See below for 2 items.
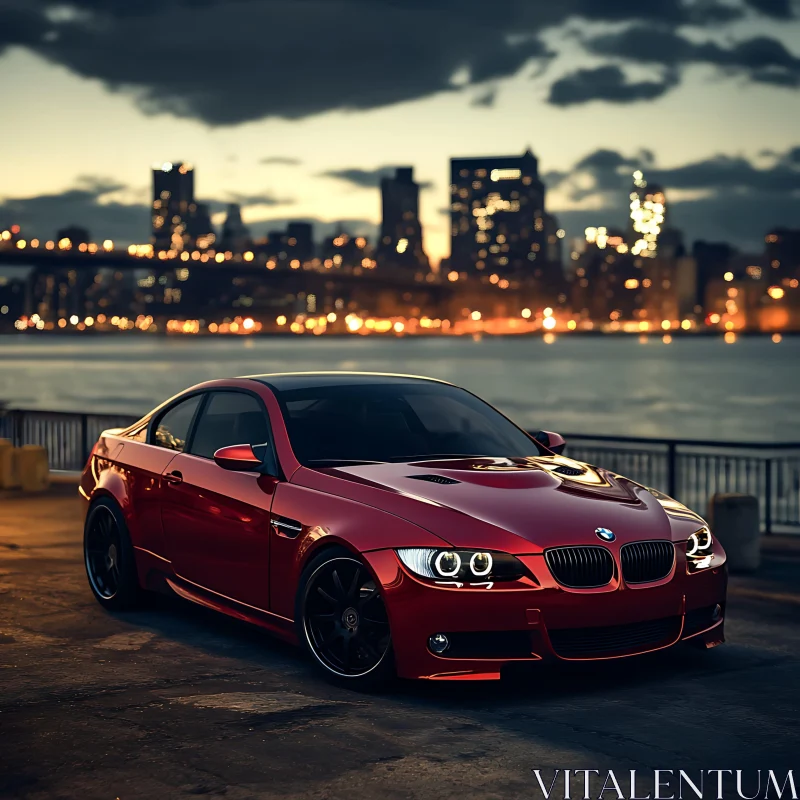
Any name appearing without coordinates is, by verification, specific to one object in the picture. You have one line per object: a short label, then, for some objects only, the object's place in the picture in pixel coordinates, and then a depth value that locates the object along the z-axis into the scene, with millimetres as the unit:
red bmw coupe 5828
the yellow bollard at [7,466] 15555
